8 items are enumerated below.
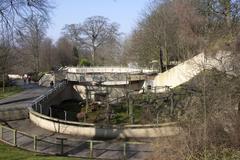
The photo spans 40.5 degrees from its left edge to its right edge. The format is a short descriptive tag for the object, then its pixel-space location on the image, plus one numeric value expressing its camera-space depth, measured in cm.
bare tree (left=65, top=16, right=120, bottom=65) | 8986
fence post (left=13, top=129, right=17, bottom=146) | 1717
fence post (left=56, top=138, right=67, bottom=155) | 1587
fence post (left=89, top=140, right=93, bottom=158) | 1514
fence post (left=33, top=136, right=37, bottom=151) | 1632
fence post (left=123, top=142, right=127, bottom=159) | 1486
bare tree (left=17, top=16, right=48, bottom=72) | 1829
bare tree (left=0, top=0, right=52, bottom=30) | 1731
